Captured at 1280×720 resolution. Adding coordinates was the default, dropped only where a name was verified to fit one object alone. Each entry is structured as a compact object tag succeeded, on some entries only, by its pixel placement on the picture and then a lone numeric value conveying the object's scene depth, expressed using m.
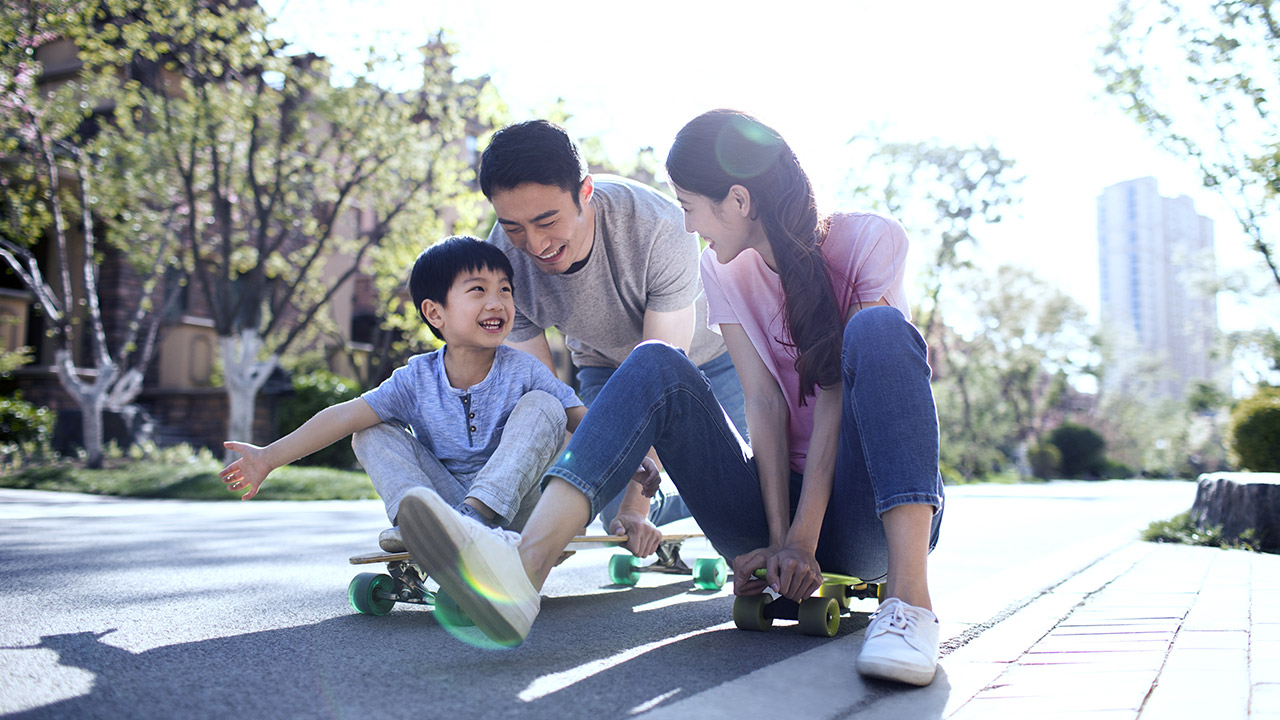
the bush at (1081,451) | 23.08
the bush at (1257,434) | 7.89
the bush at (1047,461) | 23.03
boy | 2.29
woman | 1.73
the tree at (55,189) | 10.22
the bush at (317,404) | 13.65
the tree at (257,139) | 10.34
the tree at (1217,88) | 8.66
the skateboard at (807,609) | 2.11
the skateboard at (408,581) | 2.32
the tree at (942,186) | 19.52
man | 2.72
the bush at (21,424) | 10.99
